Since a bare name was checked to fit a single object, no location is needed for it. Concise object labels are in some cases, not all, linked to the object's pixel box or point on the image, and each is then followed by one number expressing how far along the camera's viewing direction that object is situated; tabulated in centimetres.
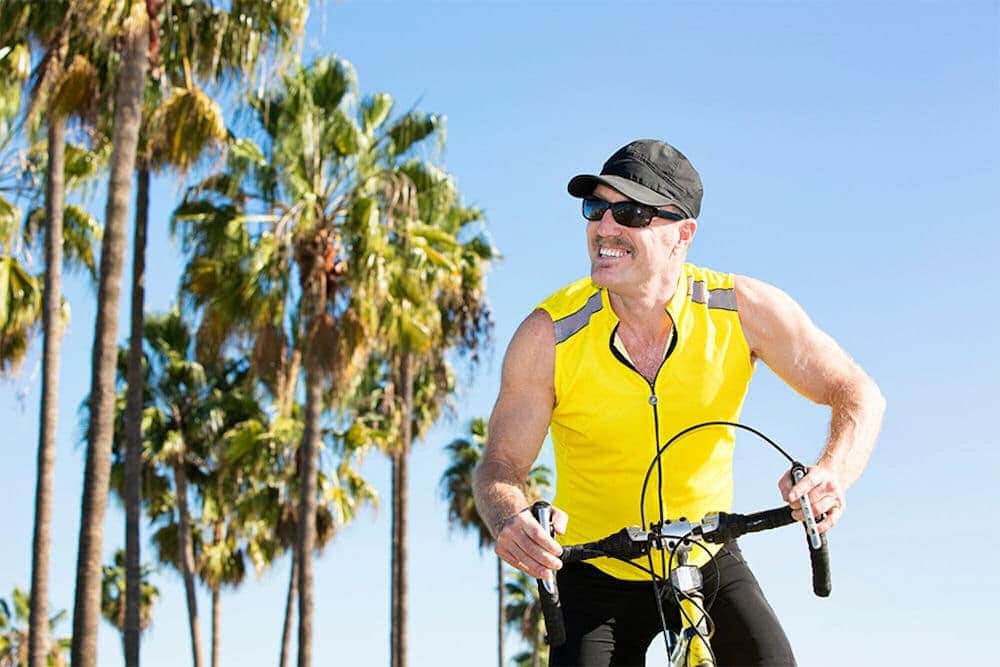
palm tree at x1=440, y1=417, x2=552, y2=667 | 4091
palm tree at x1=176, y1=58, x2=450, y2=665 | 2150
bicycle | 357
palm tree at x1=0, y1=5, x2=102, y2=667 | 1698
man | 412
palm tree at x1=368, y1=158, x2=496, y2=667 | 2227
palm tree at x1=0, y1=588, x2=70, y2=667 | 4372
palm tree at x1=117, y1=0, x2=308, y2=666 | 1720
